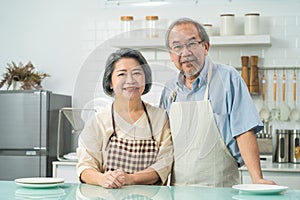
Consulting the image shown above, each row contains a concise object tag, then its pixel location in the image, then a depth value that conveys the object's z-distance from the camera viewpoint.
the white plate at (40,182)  2.11
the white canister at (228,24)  4.64
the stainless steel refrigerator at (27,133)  4.62
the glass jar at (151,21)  4.55
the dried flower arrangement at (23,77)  4.89
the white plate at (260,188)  1.95
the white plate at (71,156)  4.64
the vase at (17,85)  4.89
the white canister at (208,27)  4.73
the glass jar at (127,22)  4.72
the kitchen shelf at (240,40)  4.55
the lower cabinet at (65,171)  4.54
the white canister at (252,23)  4.59
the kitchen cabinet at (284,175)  4.15
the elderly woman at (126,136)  2.13
